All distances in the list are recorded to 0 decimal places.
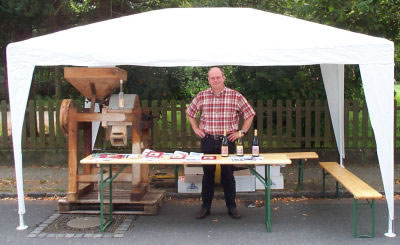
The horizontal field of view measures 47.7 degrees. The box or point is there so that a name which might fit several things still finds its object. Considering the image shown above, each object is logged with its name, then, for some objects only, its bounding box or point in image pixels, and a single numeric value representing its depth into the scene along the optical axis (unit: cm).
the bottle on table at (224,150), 541
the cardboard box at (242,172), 688
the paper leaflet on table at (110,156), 538
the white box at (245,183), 687
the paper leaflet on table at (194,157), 520
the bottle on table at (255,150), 538
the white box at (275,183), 702
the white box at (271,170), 702
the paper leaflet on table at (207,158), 520
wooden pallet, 586
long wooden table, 505
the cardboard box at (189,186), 690
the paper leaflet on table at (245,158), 514
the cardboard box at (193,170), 682
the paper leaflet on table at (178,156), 532
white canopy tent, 490
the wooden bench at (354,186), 487
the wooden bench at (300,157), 672
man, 565
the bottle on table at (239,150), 537
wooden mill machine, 567
